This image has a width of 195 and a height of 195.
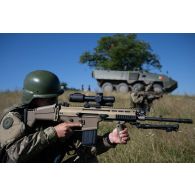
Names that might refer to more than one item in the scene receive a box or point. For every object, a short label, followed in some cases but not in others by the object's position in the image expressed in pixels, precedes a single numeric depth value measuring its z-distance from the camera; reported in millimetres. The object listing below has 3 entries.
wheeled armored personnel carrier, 22734
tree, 37062
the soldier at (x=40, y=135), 3064
